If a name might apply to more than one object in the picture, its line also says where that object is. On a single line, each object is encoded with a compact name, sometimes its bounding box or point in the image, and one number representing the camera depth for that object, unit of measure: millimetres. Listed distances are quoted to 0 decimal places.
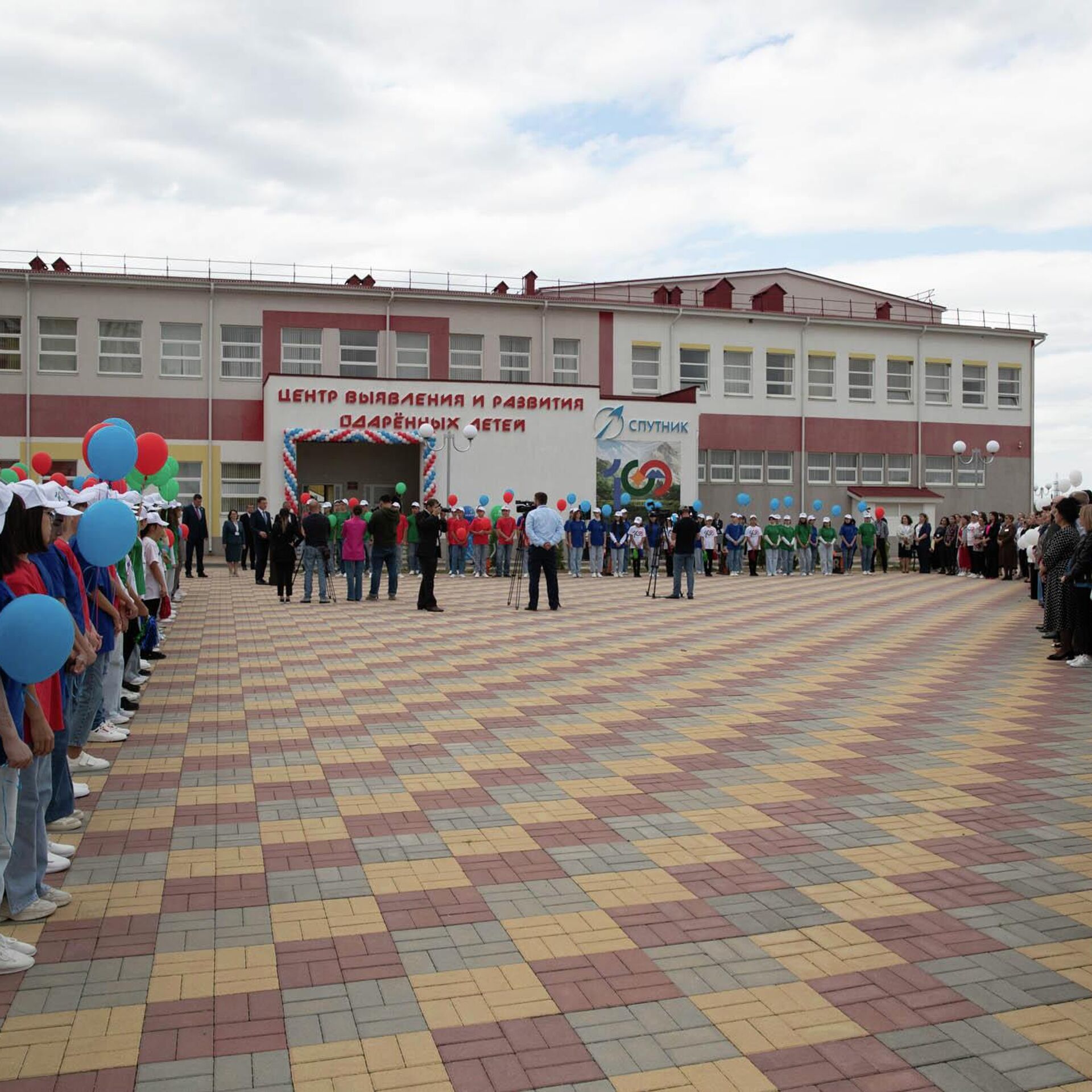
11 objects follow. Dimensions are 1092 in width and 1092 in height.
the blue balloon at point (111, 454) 7805
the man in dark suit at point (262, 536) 26688
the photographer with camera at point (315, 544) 20312
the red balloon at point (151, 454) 11406
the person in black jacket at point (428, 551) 19062
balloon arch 33594
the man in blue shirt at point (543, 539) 18625
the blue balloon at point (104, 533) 5965
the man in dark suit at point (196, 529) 27000
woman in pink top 20812
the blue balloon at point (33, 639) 3980
